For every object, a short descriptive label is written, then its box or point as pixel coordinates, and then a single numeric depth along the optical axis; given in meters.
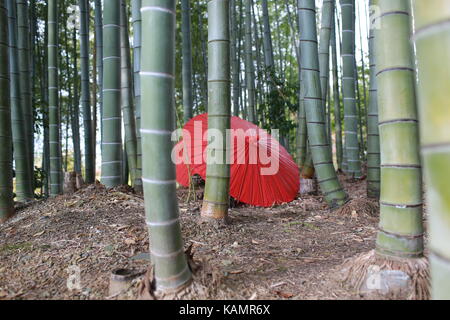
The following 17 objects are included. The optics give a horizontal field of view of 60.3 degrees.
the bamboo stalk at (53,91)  3.54
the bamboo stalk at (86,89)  4.11
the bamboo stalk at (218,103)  2.44
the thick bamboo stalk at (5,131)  2.67
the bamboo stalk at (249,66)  4.91
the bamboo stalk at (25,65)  3.39
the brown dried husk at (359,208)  2.97
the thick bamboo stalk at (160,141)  1.37
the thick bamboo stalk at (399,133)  1.49
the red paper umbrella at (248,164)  3.25
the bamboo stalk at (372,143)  2.97
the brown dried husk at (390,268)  1.43
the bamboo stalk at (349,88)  3.47
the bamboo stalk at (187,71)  4.62
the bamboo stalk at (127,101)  3.44
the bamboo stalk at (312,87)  2.81
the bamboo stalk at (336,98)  6.20
